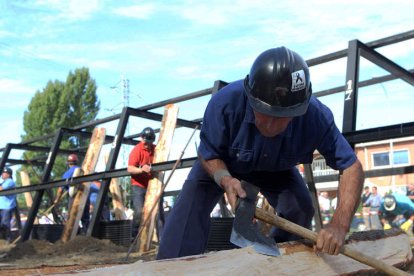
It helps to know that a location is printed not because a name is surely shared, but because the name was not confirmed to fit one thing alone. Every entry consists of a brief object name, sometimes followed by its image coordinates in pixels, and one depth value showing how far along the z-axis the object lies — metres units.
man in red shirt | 8.30
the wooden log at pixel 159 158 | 7.95
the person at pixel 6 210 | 12.49
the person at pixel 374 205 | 10.90
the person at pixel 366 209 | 11.37
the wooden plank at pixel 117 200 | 12.41
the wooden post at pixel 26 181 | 14.24
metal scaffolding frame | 5.35
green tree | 40.06
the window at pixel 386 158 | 13.60
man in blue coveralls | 3.03
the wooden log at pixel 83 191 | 9.41
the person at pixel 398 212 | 9.91
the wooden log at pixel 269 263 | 2.70
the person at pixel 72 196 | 10.16
